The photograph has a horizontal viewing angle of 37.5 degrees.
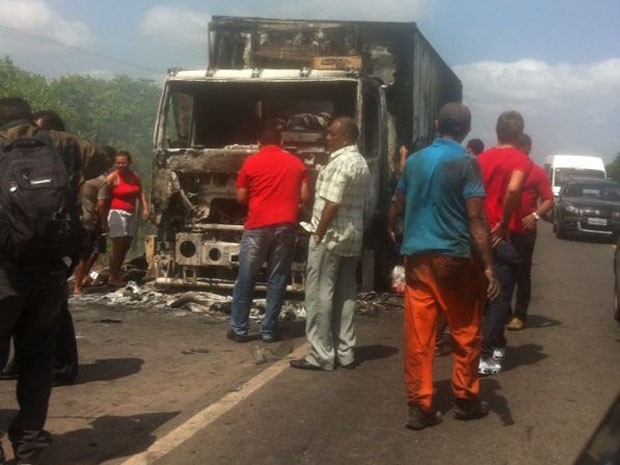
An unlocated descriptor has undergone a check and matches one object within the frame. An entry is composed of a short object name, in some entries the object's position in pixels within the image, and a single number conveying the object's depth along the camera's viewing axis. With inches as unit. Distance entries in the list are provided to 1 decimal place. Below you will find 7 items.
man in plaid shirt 277.7
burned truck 410.6
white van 1237.7
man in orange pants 222.1
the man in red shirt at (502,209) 279.1
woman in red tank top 457.1
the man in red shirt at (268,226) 326.3
